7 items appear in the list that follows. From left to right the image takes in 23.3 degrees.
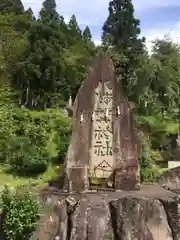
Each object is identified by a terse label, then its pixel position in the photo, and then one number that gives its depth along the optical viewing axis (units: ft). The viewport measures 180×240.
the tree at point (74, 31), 115.42
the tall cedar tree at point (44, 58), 91.40
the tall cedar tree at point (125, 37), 90.99
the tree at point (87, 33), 141.25
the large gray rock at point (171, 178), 50.41
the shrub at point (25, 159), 65.31
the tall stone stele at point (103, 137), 41.57
